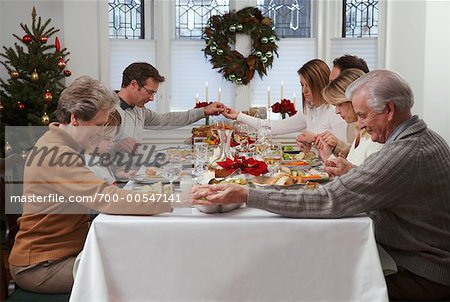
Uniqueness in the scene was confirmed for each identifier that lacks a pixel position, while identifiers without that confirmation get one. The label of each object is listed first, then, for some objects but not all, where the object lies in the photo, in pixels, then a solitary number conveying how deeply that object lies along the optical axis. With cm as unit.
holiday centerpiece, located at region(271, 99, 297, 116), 556
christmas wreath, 624
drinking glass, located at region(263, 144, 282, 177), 291
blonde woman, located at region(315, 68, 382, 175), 303
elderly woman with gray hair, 222
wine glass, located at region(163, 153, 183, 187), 247
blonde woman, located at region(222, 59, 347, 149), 436
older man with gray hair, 200
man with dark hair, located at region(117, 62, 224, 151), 436
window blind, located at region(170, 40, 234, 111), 644
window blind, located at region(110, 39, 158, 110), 630
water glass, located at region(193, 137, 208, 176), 300
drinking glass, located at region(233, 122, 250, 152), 383
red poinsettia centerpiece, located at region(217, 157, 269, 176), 272
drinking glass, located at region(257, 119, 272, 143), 366
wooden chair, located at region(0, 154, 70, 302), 221
